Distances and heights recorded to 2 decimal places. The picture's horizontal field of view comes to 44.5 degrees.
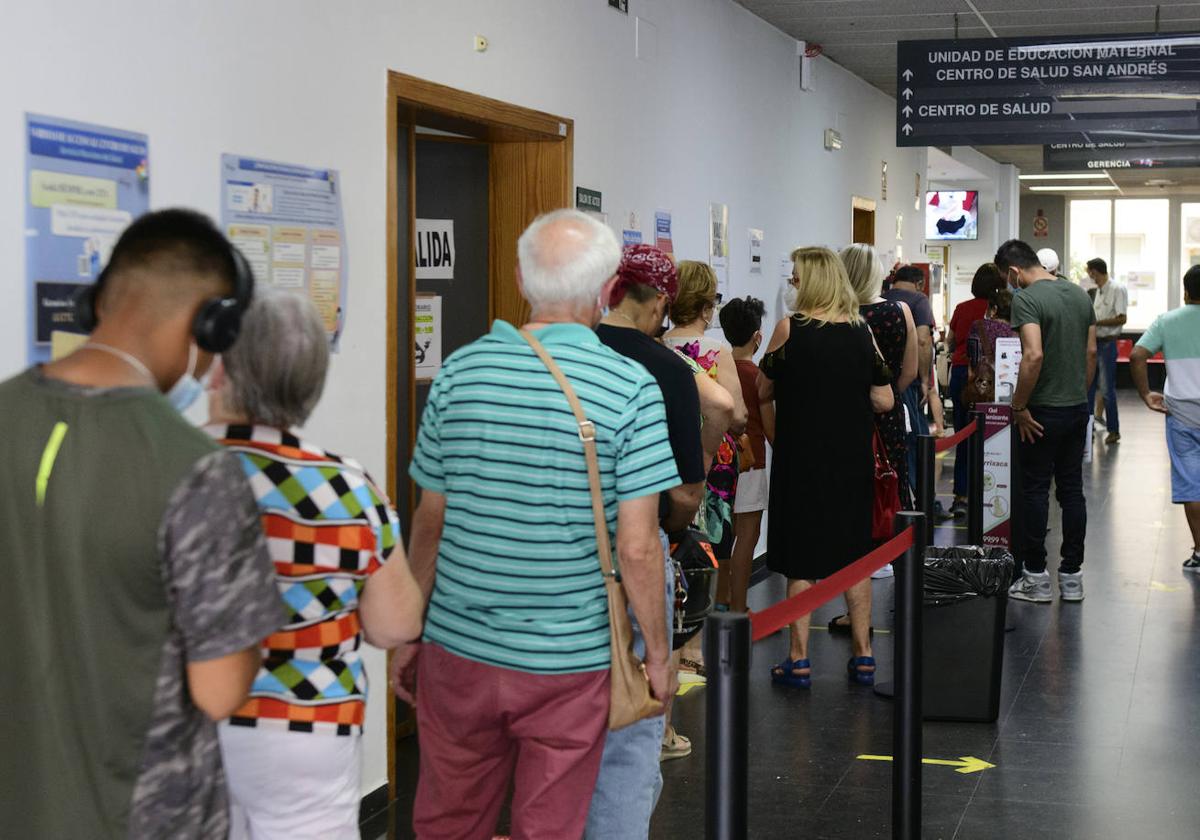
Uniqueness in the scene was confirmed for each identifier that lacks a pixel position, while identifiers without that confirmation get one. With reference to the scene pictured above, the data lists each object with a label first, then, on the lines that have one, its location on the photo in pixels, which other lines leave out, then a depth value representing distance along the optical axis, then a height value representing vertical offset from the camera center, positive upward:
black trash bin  5.08 -1.14
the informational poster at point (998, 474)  7.15 -0.83
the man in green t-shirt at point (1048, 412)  7.14 -0.53
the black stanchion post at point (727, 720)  2.46 -0.70
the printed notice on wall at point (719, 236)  7.37 +0.36
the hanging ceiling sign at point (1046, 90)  7.79 +1.16
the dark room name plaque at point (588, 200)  5.55 +0.41
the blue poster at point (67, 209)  2.84 +0.20
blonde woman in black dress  5.20 -0.42
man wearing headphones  1.67 -0.29
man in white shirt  15.62 -0.29
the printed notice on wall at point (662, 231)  6.55 +0.34
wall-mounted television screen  19.86 +1.24
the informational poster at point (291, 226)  3.52 +0.21
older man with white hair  2.50 -0.42
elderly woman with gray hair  2.04 -0.36
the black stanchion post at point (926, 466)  5.62 -0.62
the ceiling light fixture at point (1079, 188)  26.02 +2.09
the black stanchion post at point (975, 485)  6.89 -0.85
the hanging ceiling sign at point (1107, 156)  12.45 +1.43
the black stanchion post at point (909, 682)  3.75 -0.96
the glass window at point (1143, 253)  27.59 +0.96
